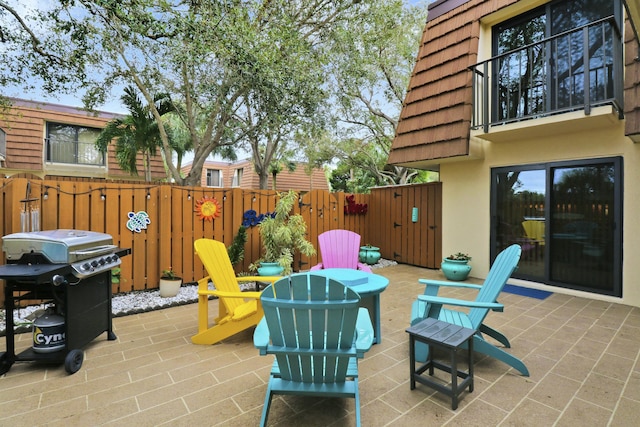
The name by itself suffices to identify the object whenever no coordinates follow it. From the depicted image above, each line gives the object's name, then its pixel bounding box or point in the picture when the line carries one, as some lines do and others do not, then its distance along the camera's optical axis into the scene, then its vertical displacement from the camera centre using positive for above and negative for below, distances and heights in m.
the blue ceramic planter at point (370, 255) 7.08 -0.97
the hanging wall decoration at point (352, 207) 7.87 +0.12
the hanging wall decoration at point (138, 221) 4.71 -0.16
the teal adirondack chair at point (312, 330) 1.68 -0.65
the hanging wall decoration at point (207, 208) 5.27 +0.05
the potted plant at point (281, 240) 5.15 -0.49
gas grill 2.46 -0.66
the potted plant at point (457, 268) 5.73 -1.01
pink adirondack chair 4.34 -0.52
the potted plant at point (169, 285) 4.52 -1.07
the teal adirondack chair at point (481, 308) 2.45 -0.80
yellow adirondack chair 3.01 -0.96
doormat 4.75 -1.24
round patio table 2.85 -0.69
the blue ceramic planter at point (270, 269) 4.99 -0.93
